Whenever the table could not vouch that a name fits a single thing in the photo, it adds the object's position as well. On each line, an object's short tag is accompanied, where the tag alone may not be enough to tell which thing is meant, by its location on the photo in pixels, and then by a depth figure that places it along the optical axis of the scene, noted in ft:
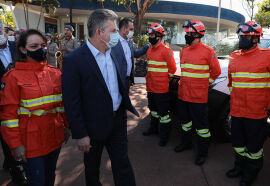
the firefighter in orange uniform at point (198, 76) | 10.73
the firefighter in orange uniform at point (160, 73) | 12.63
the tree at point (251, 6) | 84.74
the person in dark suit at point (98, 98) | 6.01
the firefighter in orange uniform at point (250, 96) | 8.55
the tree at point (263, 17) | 77.39
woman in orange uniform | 5.91
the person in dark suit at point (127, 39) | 12.99
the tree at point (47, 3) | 55.46
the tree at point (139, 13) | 38.88
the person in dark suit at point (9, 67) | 9.18
